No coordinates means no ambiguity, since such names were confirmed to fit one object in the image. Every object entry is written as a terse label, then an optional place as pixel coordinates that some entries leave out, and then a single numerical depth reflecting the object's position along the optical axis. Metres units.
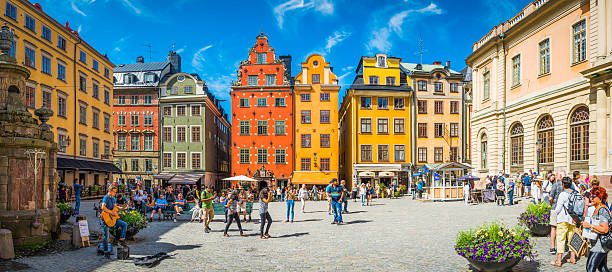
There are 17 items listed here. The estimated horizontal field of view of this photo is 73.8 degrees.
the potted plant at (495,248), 7.79
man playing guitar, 10.90
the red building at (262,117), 45.59
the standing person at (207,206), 15.73
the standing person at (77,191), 20.16
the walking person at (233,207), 14.25
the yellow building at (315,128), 45.59
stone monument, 11.39
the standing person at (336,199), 17.47
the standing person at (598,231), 7.57
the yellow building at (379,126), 45.31
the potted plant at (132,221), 12.38
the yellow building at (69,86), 31.20
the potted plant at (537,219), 12.42
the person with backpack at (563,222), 9.07
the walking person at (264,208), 13.73
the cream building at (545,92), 21.62
